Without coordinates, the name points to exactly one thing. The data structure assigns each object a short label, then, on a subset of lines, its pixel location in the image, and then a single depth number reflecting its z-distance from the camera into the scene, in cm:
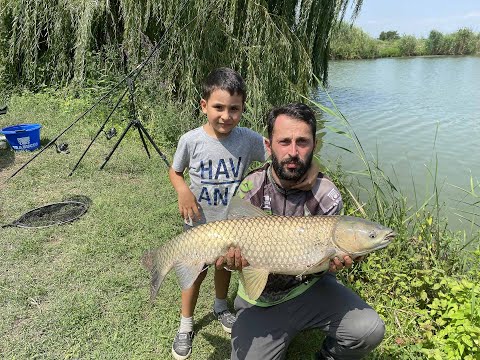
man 193
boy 235
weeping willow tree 613
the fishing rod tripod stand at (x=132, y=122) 447
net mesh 378
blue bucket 558
